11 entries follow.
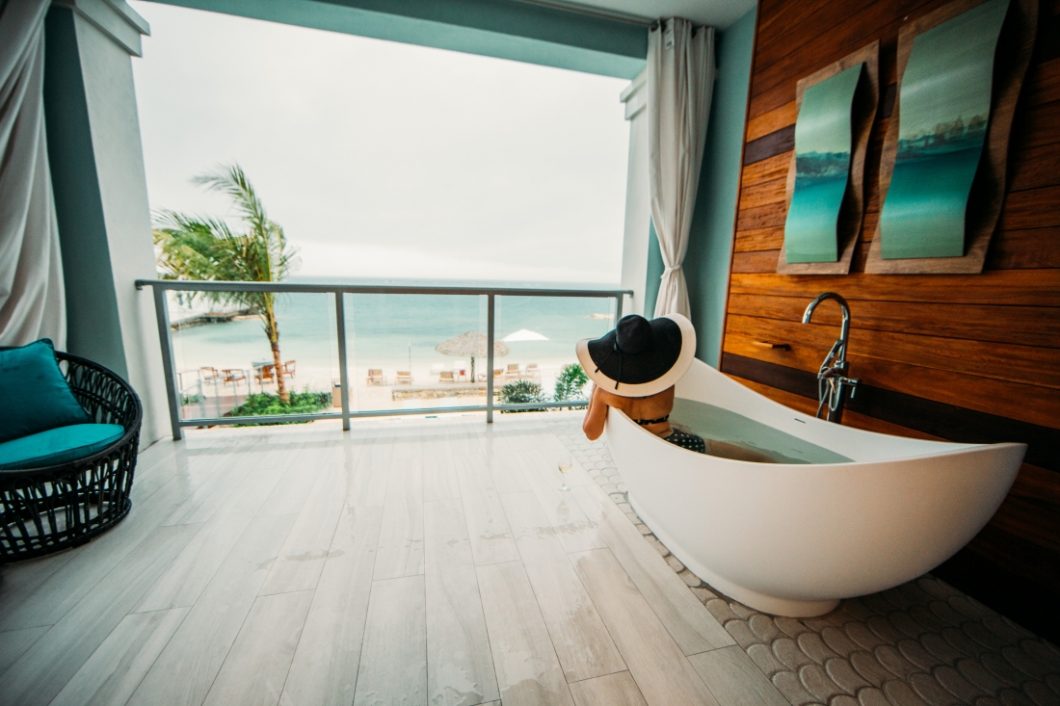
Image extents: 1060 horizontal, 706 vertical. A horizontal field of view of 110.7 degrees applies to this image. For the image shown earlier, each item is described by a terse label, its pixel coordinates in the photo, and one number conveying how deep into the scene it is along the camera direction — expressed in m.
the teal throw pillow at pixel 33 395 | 1.42
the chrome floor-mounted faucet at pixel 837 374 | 1.40
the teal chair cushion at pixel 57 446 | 1.27
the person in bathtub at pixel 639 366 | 1.35
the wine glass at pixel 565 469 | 1.81
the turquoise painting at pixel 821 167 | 1.46
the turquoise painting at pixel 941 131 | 1.06
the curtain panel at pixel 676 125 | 2.43
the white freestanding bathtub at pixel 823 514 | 0.85
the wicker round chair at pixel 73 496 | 1.26
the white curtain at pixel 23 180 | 1.68
